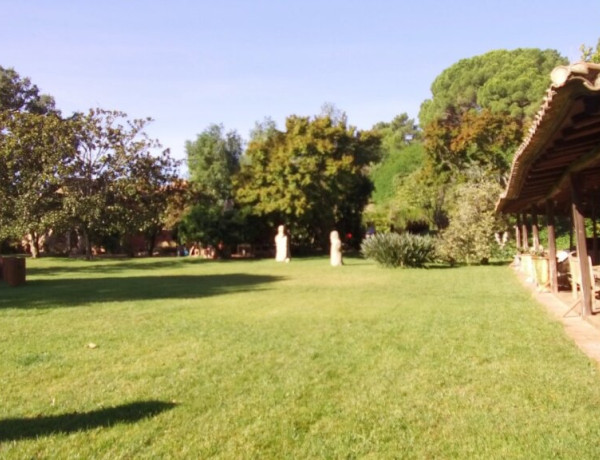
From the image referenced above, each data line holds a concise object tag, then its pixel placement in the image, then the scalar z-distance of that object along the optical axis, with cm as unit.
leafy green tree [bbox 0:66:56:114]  3228
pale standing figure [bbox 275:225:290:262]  2855
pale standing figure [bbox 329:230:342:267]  2264
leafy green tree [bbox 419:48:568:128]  3891
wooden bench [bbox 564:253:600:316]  815
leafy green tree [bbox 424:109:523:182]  2797
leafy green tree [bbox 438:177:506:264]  2069
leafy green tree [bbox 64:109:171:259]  2684
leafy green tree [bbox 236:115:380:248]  2903
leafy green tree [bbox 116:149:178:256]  2803
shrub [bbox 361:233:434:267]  1939
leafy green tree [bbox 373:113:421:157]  5983
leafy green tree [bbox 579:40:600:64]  1484
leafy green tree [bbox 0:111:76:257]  2467
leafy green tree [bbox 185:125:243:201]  4072
